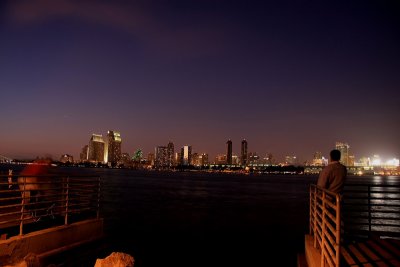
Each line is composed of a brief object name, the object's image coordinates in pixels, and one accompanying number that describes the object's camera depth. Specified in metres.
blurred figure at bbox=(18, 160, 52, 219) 10.83
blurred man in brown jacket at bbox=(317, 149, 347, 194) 6.94
